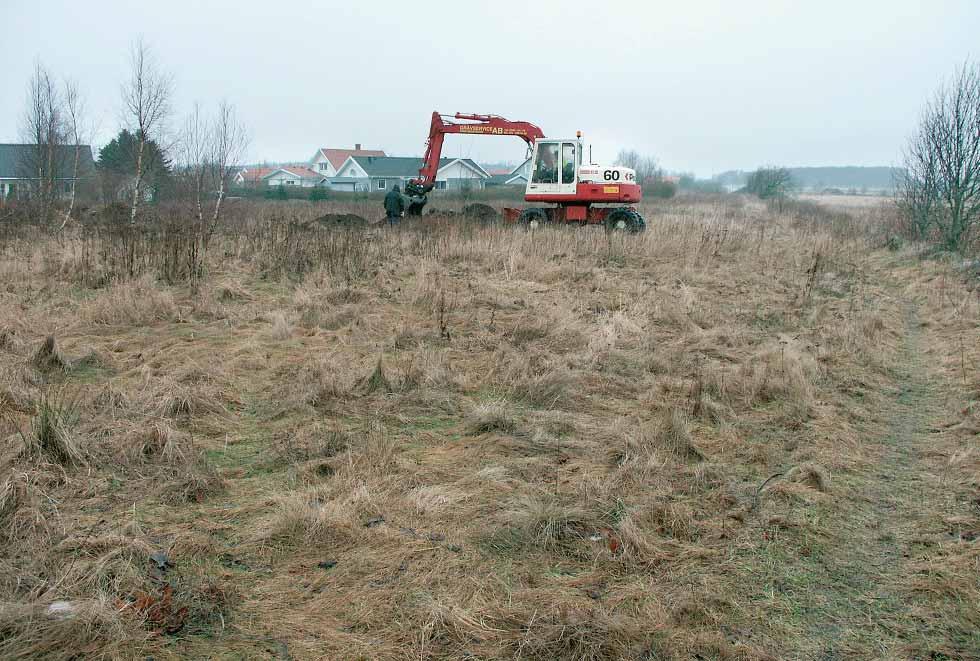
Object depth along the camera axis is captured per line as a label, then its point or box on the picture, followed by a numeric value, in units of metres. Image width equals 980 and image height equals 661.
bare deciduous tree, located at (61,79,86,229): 19.50
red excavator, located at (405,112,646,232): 18.09
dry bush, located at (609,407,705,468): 4.83
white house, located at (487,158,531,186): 65.03
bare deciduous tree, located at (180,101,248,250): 19.95
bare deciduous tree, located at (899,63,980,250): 18.31
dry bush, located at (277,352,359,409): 5.76
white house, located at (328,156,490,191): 63.50
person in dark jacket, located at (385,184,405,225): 18.72
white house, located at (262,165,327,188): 73.00
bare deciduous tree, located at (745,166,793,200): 58.81
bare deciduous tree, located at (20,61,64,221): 19.73
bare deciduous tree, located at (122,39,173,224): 17.16
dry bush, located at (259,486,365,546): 3.72
